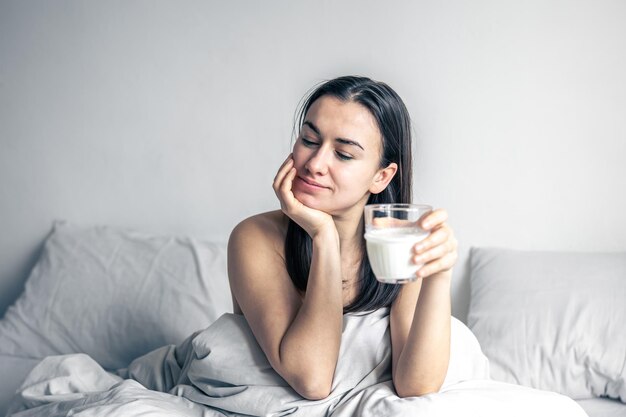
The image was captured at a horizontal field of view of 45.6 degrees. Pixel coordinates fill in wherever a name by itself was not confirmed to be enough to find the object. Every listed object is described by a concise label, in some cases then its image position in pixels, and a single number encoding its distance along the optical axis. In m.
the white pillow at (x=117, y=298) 2.57
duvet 1.55
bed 1.69
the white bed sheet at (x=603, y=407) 2.07
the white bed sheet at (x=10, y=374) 2.26
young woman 1.62
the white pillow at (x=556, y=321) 2.16
